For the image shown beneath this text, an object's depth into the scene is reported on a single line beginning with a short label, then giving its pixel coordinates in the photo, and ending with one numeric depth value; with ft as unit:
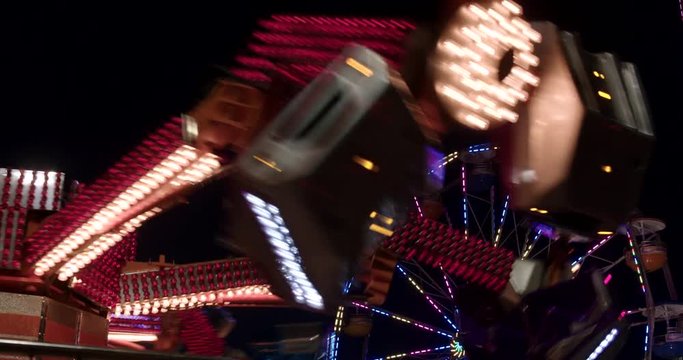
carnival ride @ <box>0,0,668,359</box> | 13.51
